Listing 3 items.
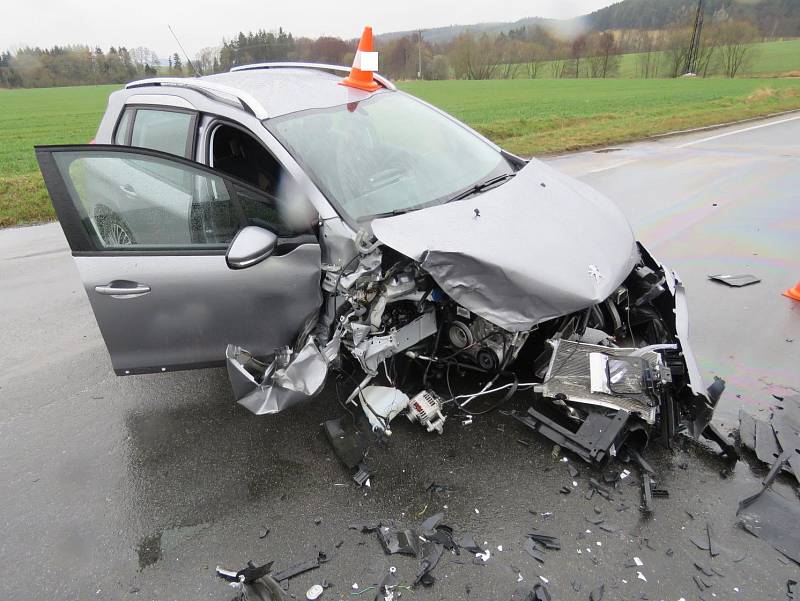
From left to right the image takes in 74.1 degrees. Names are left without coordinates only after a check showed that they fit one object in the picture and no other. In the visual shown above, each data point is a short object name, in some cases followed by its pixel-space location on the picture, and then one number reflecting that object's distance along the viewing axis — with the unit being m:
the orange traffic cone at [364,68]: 4.09
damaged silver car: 2.80
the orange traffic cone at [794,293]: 4.84
